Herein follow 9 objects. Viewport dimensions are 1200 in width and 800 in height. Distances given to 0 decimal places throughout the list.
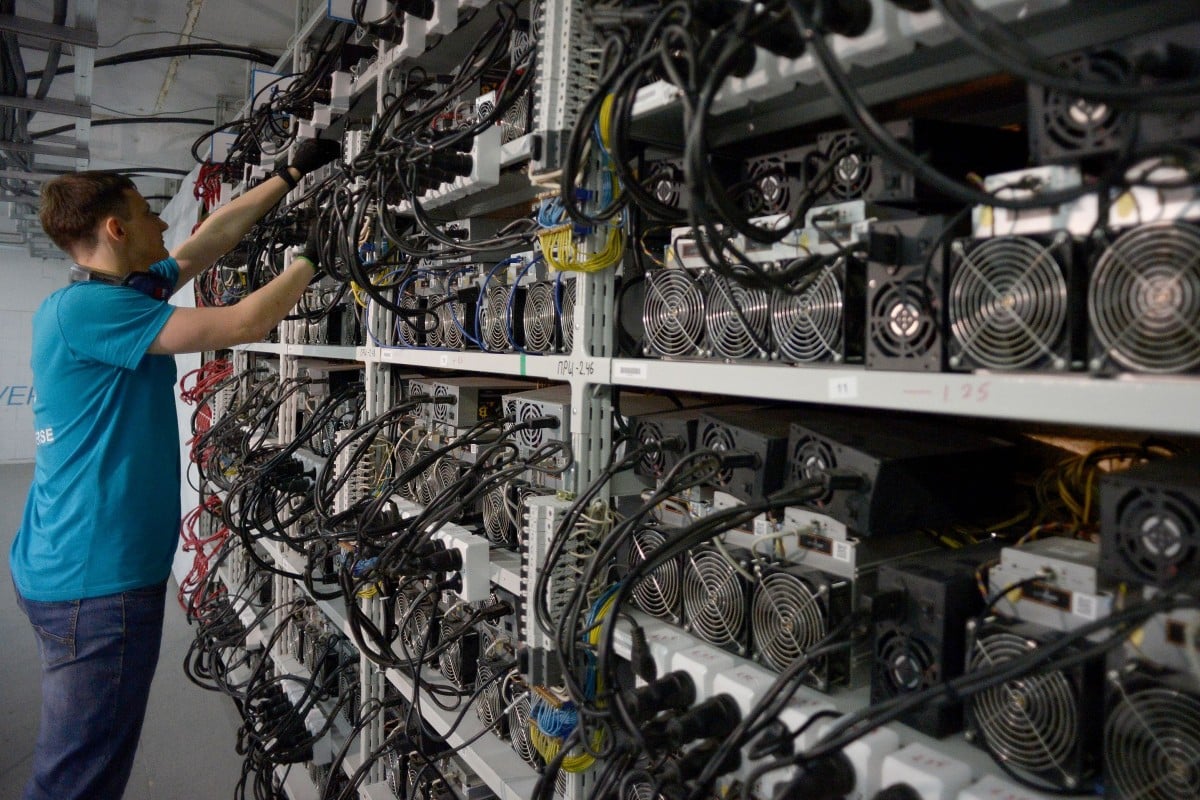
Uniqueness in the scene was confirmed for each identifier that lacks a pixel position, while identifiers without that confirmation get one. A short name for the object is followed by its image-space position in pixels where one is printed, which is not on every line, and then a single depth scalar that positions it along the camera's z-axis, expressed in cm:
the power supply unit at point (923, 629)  79
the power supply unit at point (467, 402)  166
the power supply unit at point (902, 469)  85
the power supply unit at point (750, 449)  94
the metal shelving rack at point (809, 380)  55
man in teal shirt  162
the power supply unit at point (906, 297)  71
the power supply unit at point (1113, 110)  56
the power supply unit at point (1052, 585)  73
